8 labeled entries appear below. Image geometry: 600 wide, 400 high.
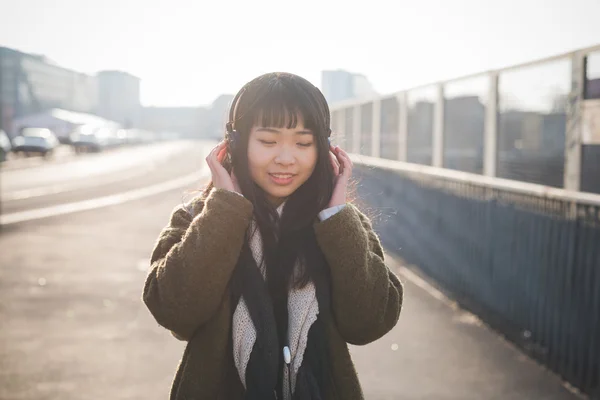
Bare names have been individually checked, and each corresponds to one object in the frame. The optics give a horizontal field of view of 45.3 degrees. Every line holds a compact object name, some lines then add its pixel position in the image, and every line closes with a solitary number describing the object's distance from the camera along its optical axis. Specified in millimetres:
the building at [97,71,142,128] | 113812
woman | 2090
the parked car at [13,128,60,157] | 40844
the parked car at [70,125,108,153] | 55188
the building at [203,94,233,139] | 152525
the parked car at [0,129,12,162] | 34656
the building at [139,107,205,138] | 165000
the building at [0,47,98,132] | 74812
